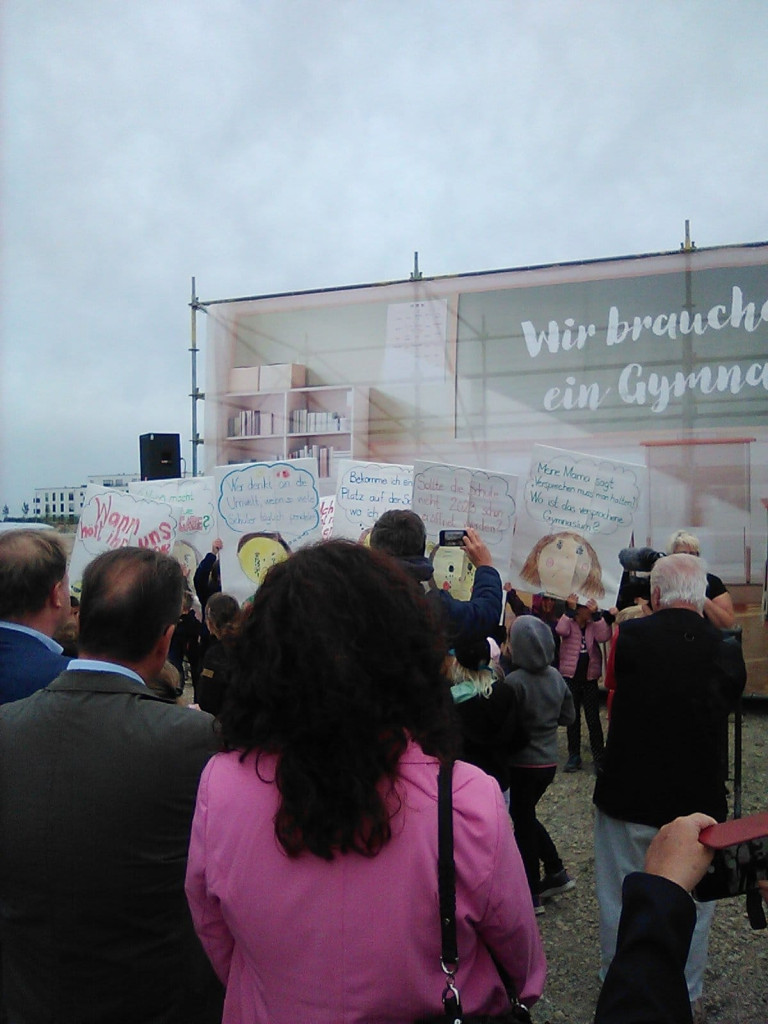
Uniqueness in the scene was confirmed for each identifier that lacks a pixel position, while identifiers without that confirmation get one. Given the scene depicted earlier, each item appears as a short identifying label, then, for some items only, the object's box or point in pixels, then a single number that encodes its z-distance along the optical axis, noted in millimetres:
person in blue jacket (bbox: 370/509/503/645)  2676
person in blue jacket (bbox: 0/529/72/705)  1979
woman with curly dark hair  1100
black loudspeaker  8641
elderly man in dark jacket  2664
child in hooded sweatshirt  3811
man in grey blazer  1528
